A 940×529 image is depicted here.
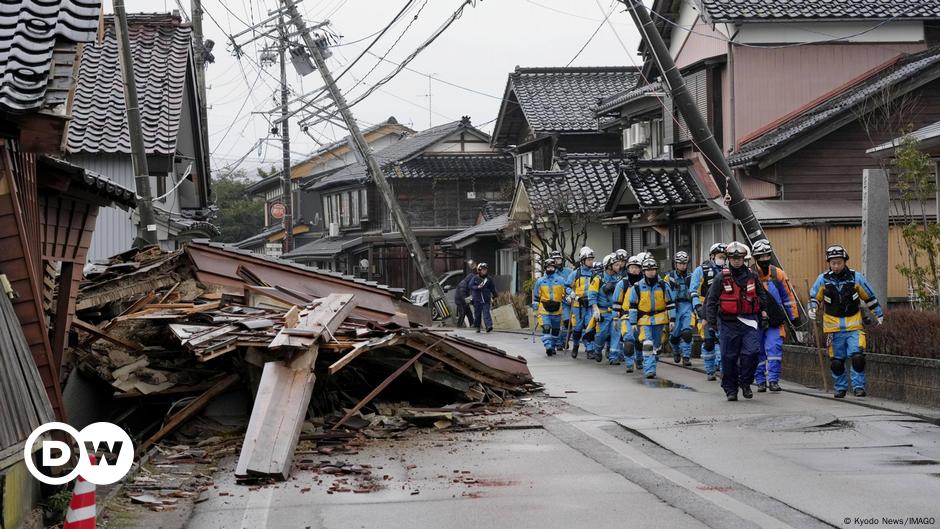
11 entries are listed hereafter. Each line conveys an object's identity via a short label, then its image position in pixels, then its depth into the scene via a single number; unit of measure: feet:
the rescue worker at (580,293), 73.97
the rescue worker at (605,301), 68.85
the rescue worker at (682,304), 65.00
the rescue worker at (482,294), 107.04
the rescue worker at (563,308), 76.74
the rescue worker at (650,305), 60.80
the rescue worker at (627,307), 62.64
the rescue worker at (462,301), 114.21
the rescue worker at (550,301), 76.18
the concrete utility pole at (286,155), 145.07
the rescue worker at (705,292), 57.36
